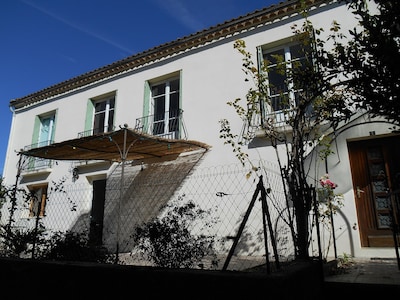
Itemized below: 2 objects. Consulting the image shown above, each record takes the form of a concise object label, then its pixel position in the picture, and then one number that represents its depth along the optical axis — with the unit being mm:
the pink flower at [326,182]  5559
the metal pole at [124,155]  7129
